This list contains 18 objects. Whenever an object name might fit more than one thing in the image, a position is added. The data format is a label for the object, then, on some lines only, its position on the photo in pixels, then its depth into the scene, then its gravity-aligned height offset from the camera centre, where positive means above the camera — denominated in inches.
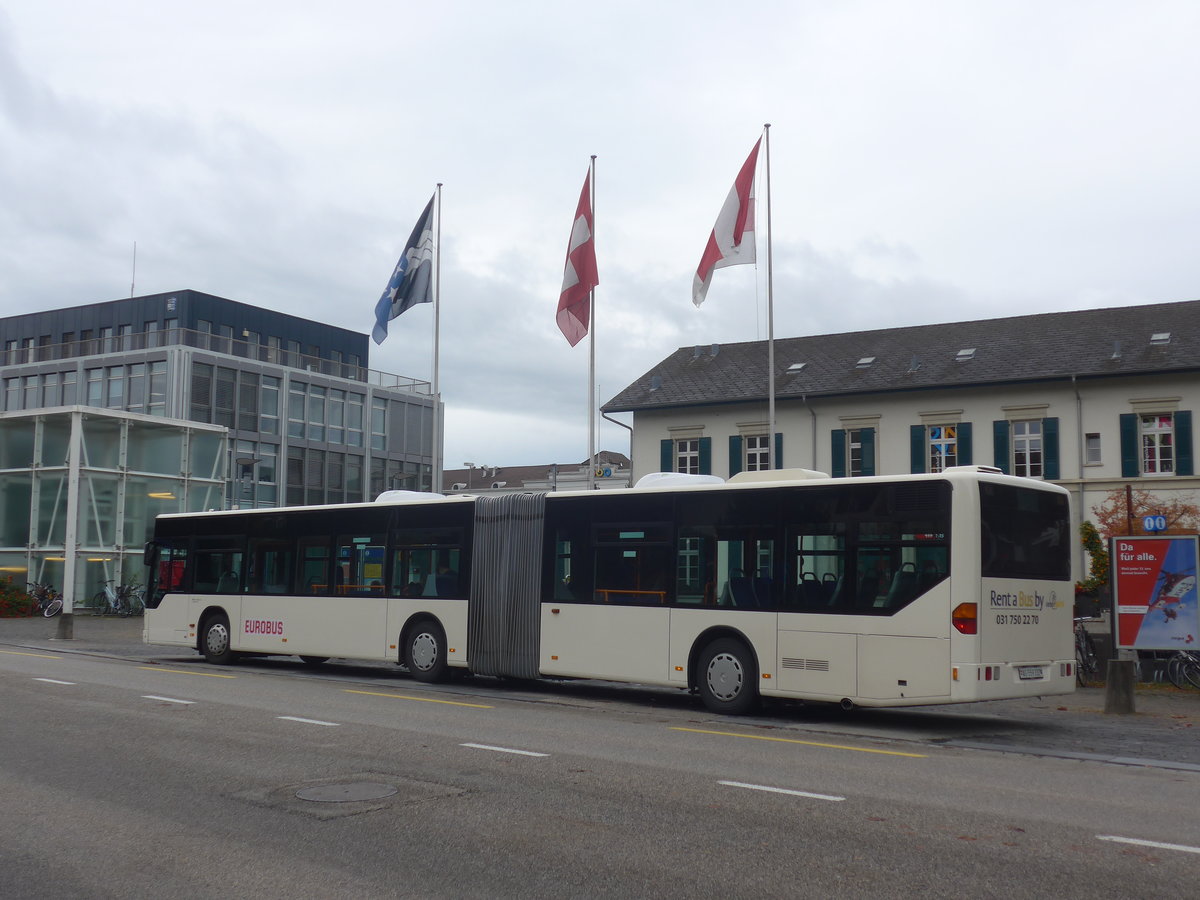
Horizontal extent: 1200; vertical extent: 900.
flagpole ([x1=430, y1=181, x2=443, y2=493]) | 1172.5 +302.7
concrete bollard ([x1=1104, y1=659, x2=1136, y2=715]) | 580.7 -40.1
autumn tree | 1412.4 +111.6
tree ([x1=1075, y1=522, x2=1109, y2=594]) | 867.4 +30.7
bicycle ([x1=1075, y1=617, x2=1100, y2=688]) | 735.1 -33.9
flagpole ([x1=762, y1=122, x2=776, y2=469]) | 1081.4 +270.6
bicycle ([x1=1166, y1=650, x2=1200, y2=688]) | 679.1 -35.2
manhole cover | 324.2 -54.9
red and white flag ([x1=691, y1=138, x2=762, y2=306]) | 1012.5 +297.9
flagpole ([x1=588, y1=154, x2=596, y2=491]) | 1053.8 +180.6
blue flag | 1156.5 +292.9
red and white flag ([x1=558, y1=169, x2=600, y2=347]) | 1029.8 +263.3
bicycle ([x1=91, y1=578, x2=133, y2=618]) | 1494.8 -21.5
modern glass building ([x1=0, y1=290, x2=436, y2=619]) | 1534.2 +286.8
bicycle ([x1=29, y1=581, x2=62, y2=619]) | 1451.8 -19.5
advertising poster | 649.6 +6.5
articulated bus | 496.7 +4.3
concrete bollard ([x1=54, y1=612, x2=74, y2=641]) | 1093.8 -39.4
